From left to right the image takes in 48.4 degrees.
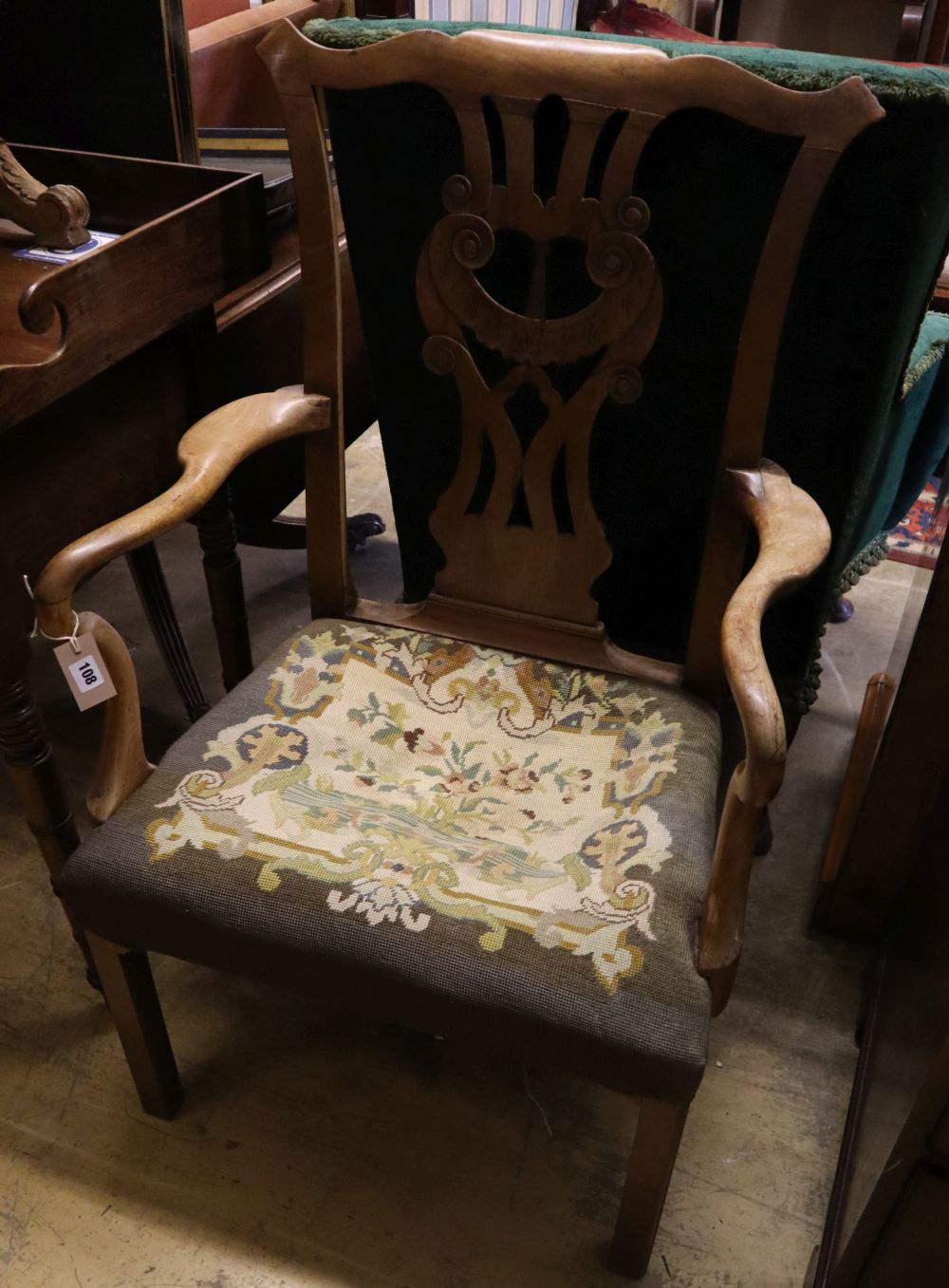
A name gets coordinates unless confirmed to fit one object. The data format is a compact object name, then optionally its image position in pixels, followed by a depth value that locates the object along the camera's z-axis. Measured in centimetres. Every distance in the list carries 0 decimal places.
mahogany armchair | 84
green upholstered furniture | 97
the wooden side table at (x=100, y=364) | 100
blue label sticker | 122
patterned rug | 223
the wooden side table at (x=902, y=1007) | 80
